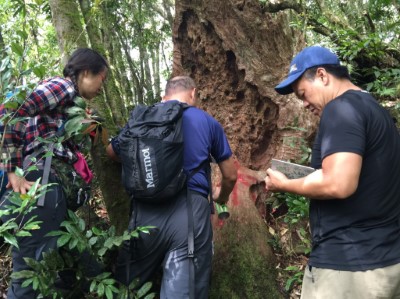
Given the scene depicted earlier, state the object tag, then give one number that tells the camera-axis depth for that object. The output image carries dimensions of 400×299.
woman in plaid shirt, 2.78
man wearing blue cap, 2.05
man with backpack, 2.88
